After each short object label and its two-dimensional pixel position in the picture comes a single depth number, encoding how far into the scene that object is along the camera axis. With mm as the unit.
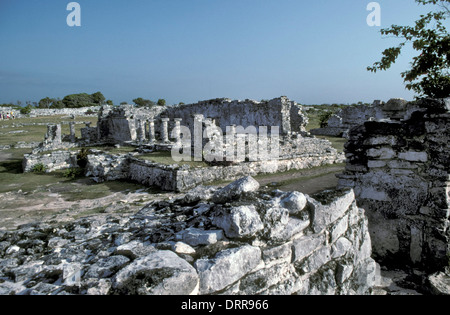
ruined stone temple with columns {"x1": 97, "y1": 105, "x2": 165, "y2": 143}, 21609
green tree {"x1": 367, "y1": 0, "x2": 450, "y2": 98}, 8031
